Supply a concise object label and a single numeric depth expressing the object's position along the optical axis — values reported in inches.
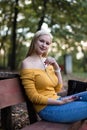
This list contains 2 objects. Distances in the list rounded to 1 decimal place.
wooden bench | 125.5
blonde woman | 127.7
